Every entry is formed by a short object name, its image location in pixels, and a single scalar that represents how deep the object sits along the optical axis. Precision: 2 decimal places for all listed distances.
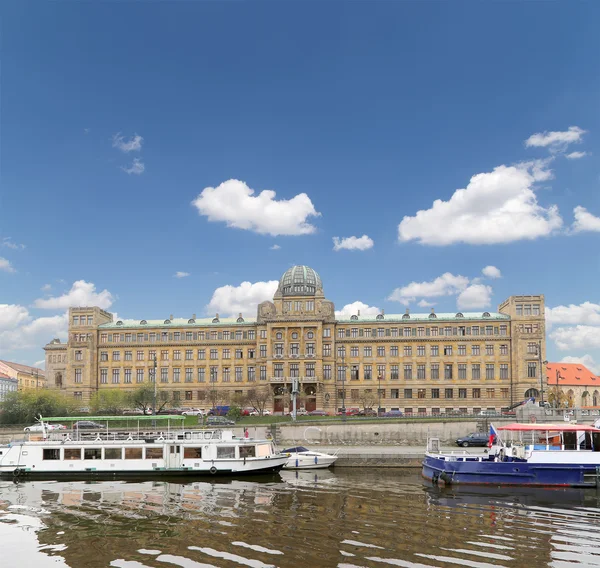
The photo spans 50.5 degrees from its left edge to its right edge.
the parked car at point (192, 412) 89.47
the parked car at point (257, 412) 98.01
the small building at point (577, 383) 141.38
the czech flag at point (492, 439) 48.89
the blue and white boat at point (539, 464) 41.56
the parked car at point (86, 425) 66.31
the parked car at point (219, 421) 70.87
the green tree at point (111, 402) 93.34
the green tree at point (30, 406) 82.06
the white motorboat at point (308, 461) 49.84
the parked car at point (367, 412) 95.79
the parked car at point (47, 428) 53.94
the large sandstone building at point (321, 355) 106.69
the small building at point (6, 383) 184.48
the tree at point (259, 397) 100.24
